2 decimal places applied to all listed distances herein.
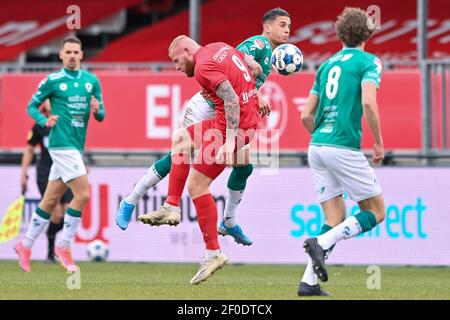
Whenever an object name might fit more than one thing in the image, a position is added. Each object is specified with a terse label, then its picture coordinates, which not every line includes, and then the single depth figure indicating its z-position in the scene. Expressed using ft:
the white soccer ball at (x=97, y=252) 54.08
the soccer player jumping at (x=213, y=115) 38.34
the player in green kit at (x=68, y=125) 45.47
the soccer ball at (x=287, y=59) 38.83
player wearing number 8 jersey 31.78
